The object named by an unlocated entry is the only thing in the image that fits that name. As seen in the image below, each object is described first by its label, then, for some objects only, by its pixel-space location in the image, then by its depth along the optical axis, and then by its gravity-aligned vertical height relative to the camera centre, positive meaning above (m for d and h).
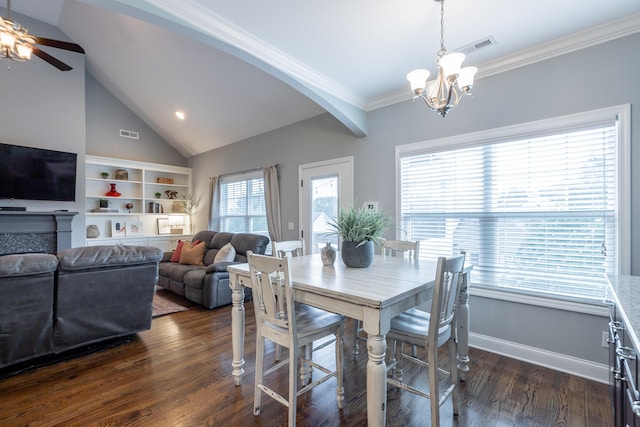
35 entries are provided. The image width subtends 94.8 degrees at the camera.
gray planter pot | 2.20 -0.31
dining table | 1.44 -0.46
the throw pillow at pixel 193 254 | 4.84 -0.66
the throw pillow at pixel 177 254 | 5.10 -0.69
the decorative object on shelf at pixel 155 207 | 6.36 +0.16
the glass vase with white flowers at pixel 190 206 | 6.75 +0.19
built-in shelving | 5.75 +0.37
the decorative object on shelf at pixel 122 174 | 5.98 +0.83
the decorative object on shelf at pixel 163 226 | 6.50 -0.26
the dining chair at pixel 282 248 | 2.57 -0.32
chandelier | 1.78 +0.87
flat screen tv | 4.18 +0.62
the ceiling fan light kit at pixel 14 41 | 2.39 +1.49
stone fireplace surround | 4.14 -0.23
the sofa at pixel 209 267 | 3.91 -0.81
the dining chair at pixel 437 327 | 1.60 -0.71
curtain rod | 5.06 +0.78
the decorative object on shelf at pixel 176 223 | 6.64 -0.20
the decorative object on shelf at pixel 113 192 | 5.88 +0.46
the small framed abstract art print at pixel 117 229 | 5.88 -0.29
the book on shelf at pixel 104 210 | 5.70 +0.09
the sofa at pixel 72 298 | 2.18 -0.69
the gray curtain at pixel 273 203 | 4.74 +0.18
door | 3.93 +0.26
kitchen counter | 0.93 -0.37
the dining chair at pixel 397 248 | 2.62 -0.32
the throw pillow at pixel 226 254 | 4.36 -0.61
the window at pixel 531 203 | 2.30 +0.08
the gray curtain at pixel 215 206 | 6.04 +0.17
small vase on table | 2.30 -0.33
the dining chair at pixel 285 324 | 1.66 -0.70
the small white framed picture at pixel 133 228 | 6.06 -0.28
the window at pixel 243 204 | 5.25 +0.19
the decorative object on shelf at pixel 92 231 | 5.58 -0.31
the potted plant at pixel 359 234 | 2.15 -0.15
